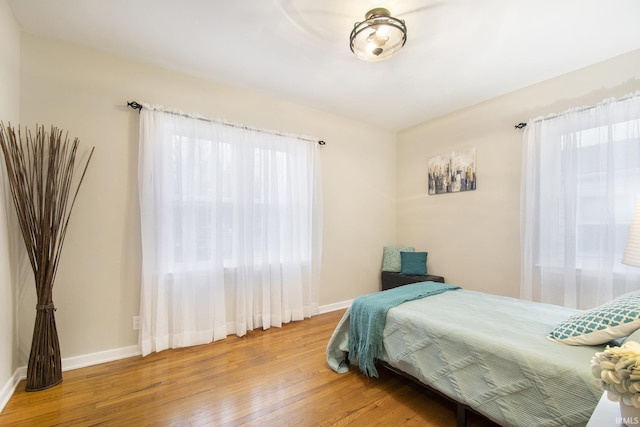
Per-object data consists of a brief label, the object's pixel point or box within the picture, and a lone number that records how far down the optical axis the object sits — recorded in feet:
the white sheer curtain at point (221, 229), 7.98
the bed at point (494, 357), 3.78
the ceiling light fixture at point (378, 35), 5.76
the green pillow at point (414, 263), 12.26
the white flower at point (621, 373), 2.08
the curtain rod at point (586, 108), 7.46
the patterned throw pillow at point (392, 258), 13.14
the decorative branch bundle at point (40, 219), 6.03
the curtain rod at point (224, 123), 7.83
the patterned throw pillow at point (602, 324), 3.94
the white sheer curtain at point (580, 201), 7.47
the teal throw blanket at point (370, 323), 6.33
